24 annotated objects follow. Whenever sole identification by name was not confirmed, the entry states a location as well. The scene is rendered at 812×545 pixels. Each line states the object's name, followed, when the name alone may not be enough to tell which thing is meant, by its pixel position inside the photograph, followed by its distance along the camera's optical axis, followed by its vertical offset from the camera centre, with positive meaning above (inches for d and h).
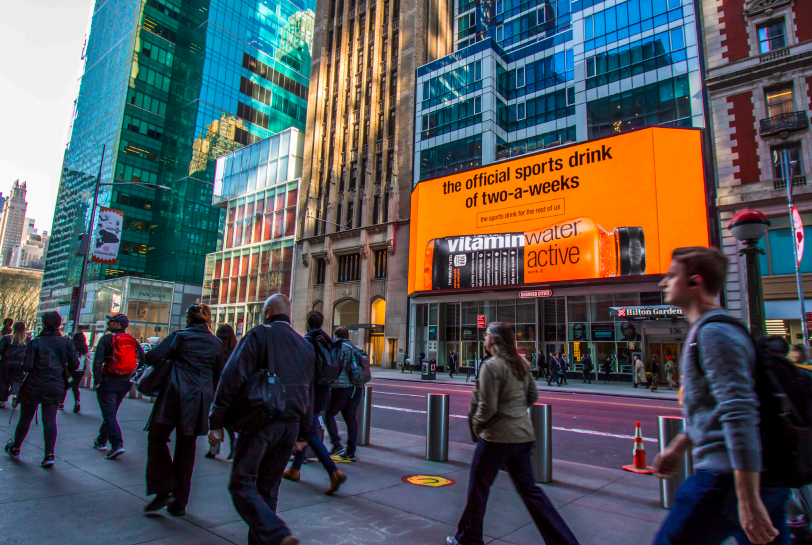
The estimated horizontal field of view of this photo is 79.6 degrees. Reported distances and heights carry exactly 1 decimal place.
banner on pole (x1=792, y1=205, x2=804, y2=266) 640.4 +172.6
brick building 942.4 +483.9
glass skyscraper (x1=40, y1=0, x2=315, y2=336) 2834.6 +1414.2
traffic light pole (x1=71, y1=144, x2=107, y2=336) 764.6 +74.8
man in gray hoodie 76.3 -12.8
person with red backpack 261.0 -14.8
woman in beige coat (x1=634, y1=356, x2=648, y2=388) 979.3 -29.7
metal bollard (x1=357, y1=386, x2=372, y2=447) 323.0 -44.0
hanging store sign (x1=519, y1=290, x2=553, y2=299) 1182.3 +152.4
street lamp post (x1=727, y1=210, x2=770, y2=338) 274.5 +63.2
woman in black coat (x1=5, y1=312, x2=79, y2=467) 242.0 -19.4
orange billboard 1060.5 +344.9
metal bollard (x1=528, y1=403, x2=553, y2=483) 242.7 -43.4
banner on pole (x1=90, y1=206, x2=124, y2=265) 745.6 +167.2
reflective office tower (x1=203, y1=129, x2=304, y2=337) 1947.6 +493.4
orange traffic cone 275.2 -55.9
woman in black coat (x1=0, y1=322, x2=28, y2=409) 371.2 -11.2
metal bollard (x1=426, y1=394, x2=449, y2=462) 280.5 -43.1
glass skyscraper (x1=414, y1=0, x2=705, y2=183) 1193.4 +783.1
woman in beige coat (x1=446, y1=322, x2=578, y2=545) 149.8 -25.5
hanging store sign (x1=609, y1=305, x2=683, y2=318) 1006.4 +99.1
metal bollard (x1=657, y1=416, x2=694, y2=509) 204.1 -43.3
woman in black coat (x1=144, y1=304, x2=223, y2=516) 179.0 -23.8
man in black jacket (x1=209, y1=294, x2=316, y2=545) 130.6 -21.1
